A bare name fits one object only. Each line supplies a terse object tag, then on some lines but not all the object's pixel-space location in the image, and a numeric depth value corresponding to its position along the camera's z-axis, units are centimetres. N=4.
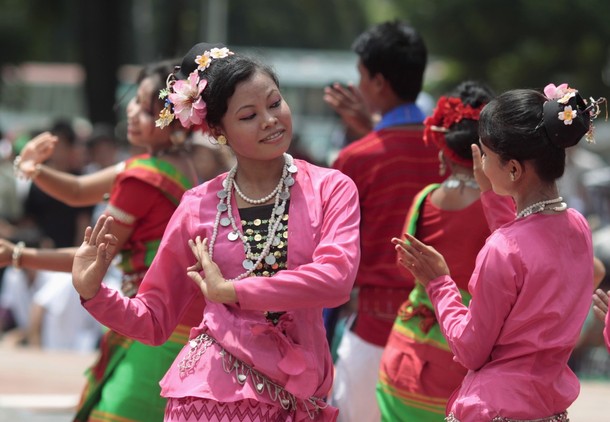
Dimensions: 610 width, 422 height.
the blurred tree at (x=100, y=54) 3594
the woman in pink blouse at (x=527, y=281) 704
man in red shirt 1031
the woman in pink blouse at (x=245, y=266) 721
